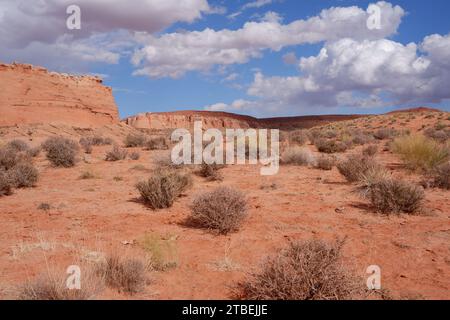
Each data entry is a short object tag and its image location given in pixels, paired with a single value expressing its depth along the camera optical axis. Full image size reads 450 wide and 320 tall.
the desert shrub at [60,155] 14.93
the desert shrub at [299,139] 23.91
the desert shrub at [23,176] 10.60
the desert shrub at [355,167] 10.41
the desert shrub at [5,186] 9.82
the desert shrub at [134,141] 25.77
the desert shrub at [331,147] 19.11
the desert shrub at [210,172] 11.90
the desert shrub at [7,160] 12.75
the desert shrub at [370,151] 16.64
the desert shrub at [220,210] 6.62
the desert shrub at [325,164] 13.42
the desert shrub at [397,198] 7.41
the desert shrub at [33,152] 18.68
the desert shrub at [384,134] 25.52
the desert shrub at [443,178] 9.58
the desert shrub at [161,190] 8.27
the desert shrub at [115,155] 17.43
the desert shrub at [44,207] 8.11
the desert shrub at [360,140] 22.91
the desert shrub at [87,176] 12.37
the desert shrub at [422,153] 11.99
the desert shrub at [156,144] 22.77
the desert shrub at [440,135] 21.17
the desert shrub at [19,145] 21.01
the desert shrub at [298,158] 14.83
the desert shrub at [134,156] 17.78
